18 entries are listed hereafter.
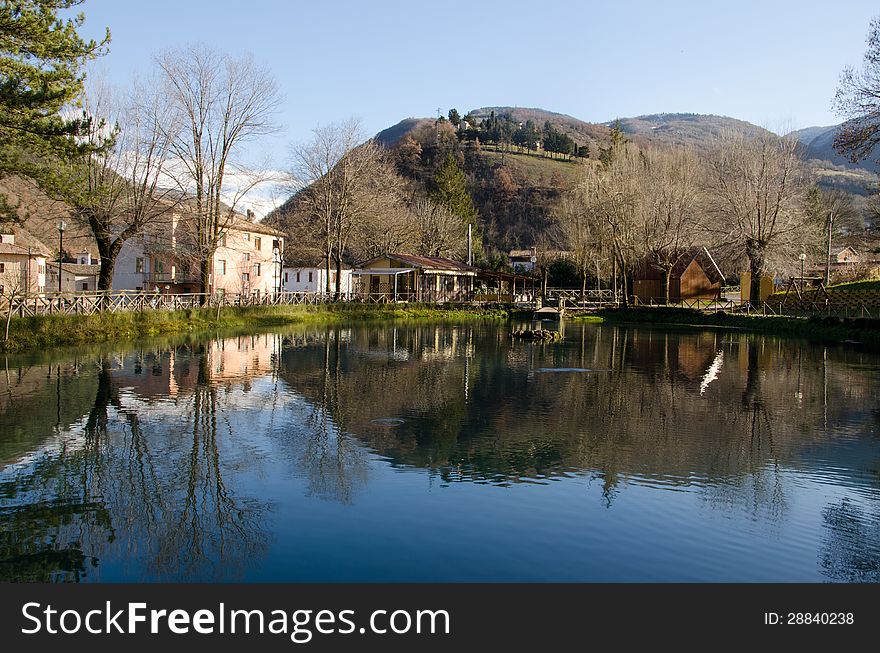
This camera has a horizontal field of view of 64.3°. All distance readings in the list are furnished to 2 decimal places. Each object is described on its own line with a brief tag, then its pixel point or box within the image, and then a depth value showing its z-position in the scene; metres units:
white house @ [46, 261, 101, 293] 62.67
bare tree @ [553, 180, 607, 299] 56.94
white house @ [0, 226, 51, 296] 50.34
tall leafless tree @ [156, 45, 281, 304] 38.31
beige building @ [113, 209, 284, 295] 51.91
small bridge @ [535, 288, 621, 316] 54.63
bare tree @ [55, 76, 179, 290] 32.34
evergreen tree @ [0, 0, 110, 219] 17.38
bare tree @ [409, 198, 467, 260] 77.75
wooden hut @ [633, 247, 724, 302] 61.75
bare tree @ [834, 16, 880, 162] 23.53
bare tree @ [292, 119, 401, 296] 53.91
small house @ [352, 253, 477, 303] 58.27
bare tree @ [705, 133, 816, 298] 49.03
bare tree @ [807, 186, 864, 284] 76.79
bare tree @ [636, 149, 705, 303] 52.94
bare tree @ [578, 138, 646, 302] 53.94
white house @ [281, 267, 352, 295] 69.25
